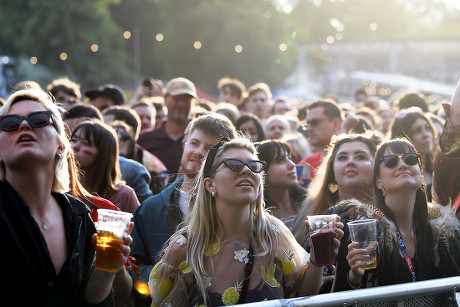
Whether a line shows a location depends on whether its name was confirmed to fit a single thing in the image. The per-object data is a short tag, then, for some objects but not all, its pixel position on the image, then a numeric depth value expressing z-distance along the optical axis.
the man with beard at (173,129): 7.90
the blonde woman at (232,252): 3.64
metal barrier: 2.89
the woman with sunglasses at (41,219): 2.81
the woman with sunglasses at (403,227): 3.96
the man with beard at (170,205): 4.60
